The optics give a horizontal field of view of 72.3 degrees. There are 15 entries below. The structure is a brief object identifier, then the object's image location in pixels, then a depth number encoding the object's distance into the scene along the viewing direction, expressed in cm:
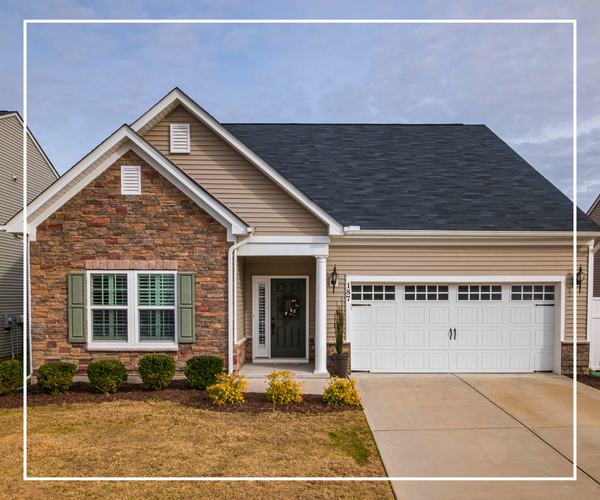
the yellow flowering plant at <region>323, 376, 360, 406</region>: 729
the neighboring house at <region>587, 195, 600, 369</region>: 986
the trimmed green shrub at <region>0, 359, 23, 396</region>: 780
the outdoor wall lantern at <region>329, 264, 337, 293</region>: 953
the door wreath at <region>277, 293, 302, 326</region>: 1068
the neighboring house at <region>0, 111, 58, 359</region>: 1308
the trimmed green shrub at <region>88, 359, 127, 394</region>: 790
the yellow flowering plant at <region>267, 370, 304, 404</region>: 734
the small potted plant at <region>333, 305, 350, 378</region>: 920
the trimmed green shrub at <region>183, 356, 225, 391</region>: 809
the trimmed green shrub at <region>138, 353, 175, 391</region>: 804
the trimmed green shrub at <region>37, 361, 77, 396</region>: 784
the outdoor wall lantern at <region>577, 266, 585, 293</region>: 956
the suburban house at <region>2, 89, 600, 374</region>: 869
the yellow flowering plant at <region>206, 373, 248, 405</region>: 730
